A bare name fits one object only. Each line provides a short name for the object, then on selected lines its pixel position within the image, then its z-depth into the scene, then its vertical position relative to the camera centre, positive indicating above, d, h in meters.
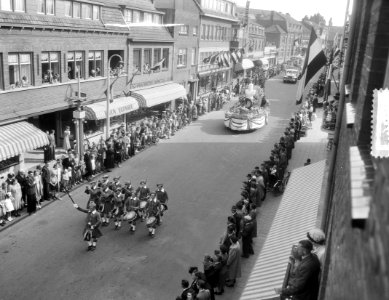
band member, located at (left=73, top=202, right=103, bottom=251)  12.32 -5.32
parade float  29.77 -4.94
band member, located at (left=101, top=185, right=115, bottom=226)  13.99 -5.31
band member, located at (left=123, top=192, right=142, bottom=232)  14.06 -5.38
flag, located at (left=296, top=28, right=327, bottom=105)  10.55 -0.29
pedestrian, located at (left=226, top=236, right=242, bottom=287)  10.71 -5.33
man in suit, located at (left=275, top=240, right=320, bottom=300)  5.82 -3.04
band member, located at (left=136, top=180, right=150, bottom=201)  14.60 -5.08
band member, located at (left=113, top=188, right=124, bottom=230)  14.21 -5.53
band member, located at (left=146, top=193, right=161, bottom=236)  13.87 -5.34
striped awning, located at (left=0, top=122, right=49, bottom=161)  16.27 -4.22
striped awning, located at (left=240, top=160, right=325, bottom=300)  8.92 -4.52
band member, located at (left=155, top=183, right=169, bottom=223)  14.33 -5.05
